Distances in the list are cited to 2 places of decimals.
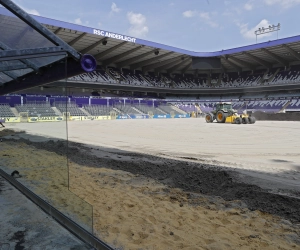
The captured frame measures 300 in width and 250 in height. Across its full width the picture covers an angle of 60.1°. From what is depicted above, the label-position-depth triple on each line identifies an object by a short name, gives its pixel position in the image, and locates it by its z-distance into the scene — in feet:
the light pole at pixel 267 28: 195.27
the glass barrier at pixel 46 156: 12.77
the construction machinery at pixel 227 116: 82.48
